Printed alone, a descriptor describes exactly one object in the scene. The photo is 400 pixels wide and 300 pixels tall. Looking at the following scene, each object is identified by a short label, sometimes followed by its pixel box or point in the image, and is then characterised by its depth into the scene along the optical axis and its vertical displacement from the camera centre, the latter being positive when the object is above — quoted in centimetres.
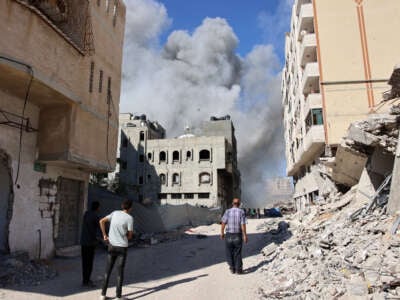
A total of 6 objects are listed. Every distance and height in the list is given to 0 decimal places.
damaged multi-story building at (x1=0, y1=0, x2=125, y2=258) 850 +301
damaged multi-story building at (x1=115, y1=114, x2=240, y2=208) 4534 +581
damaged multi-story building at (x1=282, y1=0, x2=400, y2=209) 2192 +991
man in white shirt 563 -59
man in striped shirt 756 -68
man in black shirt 675 -66
